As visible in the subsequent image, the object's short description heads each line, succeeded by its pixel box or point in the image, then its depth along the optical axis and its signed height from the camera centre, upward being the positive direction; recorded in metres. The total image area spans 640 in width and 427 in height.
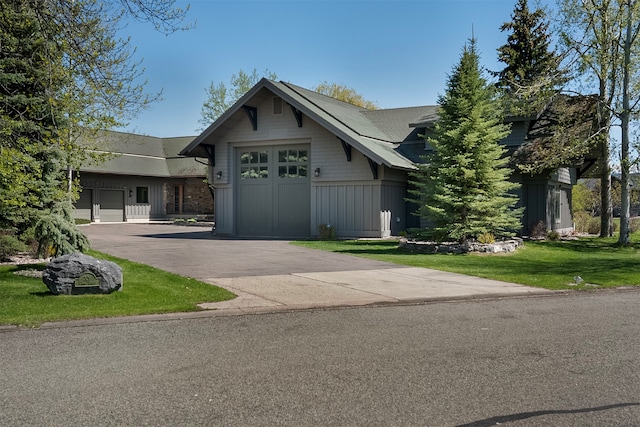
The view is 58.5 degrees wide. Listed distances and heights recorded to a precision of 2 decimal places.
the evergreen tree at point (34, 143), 9.36 +1.47
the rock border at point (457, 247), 17.11 -1.11
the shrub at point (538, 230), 23.16 -0.82
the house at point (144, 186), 35.88 +1.94
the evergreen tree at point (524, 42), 32.00 +9.82
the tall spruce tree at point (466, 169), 17.44 +1.29
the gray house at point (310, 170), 22.36 +1.73
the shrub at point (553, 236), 22.52 -1.04
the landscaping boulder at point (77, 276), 8.89 -0.96
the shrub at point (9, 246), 12.80 -0.68
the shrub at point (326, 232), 22.53 -0.79
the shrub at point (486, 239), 17.47 -0.88
